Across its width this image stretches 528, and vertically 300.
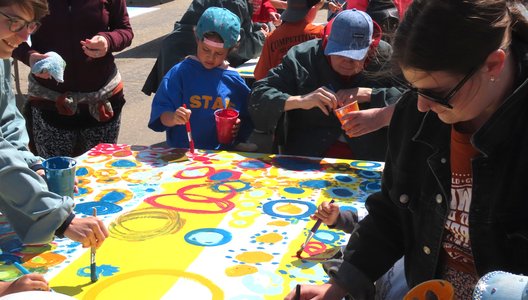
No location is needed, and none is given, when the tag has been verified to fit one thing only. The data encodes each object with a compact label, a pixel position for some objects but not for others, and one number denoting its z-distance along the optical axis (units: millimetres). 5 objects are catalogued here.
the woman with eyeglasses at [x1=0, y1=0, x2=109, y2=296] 2080
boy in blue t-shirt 3543
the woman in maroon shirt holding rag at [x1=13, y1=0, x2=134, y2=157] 3621
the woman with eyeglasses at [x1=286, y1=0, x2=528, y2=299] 1457
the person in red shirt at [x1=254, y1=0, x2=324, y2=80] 4293
